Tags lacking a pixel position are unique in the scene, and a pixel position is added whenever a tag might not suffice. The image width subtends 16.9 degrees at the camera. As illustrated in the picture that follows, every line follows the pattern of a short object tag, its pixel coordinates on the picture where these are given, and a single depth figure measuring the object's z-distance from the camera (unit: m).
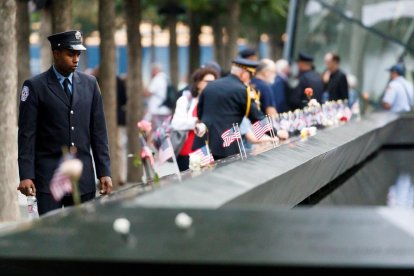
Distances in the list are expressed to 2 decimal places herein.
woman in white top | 14.55
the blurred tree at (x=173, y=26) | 29.81
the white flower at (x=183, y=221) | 5.16
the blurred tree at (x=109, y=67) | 20.20
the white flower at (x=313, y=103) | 17.50
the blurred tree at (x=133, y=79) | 22.89
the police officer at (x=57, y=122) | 9.30
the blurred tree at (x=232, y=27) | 30.78
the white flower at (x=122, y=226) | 5.13
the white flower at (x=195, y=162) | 9.59
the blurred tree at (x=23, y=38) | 20.39
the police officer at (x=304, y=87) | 21.61
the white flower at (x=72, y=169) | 5.82
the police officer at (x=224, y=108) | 14.13
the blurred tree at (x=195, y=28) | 34.41
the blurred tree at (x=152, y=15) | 31.64
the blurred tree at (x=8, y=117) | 14.54
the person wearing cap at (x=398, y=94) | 25.86
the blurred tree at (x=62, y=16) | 17.66
